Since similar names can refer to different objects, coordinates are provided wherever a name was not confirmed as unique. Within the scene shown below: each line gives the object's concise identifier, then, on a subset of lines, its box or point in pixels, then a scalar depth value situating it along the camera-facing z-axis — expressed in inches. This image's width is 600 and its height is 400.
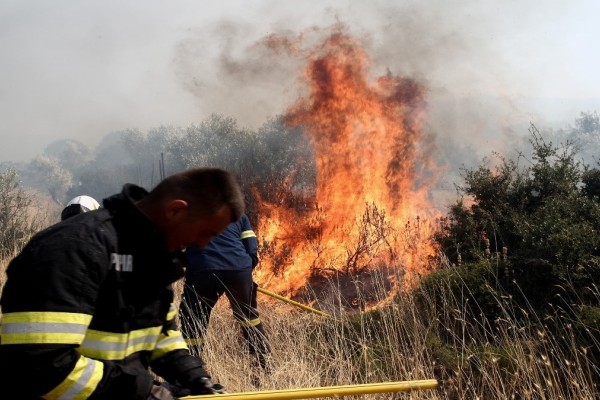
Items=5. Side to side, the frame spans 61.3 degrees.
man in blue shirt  190.5
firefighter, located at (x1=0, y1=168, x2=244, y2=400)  59.0
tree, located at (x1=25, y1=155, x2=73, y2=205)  1932.8
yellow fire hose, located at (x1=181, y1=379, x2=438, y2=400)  76.1
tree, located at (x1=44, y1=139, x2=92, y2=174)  2561.5
